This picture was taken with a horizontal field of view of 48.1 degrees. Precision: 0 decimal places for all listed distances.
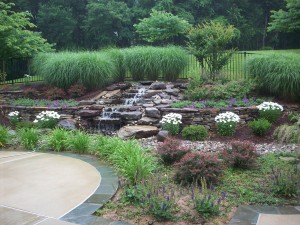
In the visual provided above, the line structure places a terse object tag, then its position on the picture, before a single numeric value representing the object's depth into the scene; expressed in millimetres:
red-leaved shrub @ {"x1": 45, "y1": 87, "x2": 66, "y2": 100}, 10516
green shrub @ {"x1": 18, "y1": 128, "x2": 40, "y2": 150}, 6418
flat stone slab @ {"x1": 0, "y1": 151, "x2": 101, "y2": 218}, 3695
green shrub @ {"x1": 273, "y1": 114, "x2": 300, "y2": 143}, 6508
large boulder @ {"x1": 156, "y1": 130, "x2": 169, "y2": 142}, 7016
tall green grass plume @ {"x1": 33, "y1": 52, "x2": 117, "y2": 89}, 10492
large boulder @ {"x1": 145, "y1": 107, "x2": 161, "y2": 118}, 8422
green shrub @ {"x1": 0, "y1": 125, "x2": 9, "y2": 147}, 6641
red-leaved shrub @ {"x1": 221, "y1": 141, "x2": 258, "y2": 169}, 4945
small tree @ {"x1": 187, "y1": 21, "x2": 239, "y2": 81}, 10312
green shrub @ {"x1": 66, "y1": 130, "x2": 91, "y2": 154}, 6055
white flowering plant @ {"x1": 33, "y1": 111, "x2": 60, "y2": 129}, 8414
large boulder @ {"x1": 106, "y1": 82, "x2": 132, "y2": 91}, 10766
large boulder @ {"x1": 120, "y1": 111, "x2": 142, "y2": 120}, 8609
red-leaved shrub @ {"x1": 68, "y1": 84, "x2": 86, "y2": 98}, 10430
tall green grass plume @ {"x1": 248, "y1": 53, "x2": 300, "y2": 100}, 8727
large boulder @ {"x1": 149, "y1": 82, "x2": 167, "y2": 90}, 10414
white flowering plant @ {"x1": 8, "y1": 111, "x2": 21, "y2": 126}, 9125
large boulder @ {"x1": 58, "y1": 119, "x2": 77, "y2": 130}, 8548
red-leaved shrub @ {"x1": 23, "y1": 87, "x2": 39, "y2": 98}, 11203
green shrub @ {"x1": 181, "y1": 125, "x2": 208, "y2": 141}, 7367
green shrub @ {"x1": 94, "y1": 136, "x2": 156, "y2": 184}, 4406
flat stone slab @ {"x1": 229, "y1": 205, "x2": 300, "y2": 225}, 3299
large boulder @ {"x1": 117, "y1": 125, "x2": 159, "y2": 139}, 7621
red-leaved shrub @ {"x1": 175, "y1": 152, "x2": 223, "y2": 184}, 4270
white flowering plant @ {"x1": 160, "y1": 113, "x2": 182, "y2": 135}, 7551
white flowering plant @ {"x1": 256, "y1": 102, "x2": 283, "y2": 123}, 7852
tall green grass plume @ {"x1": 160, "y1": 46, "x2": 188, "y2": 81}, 11172
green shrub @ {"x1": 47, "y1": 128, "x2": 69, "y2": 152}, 6256
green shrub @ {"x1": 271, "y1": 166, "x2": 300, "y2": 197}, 3910
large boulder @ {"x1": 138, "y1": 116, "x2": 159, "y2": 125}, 8312
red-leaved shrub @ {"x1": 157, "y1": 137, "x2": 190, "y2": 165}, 5160
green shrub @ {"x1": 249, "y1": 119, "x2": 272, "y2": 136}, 7324
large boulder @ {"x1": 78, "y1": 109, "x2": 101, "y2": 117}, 8922
